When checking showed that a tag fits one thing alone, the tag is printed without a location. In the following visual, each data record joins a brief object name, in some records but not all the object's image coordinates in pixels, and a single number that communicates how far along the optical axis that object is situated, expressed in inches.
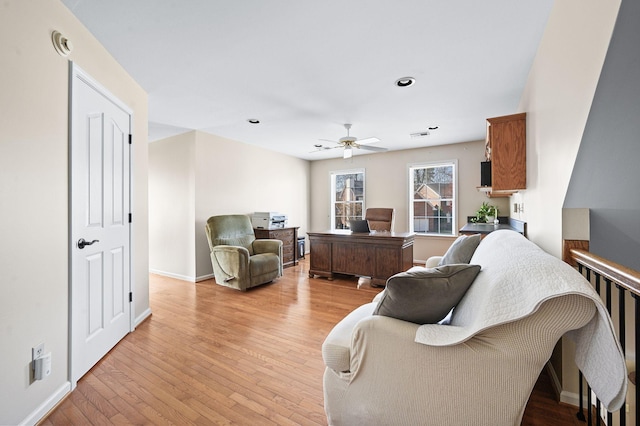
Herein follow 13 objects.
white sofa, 36.5
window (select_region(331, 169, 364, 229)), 264.4
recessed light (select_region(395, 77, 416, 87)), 109.5
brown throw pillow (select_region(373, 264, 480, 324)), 51.3
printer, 205.3
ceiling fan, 159.8
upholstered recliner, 153.6
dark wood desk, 156.3
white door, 74.9
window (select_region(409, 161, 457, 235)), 222.8
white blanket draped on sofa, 33.5
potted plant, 193.5
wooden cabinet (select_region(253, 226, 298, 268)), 204.5
